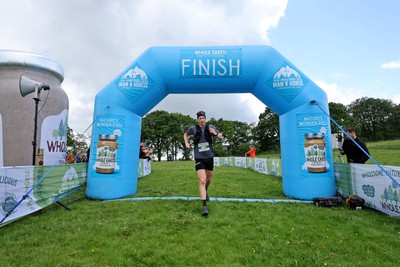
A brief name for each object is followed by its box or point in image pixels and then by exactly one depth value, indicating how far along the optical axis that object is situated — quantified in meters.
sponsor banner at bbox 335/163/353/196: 5.37
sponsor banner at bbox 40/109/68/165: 7.30
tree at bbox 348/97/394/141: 61.16
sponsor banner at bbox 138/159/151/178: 11.06
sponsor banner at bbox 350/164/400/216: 4.04
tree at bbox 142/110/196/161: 50.28
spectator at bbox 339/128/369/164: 5.98
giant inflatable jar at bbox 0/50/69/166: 6.92
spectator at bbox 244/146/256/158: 17.25
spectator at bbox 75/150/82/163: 15.10
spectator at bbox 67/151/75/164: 14.82
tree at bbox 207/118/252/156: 59.45
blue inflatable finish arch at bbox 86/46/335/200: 5.78
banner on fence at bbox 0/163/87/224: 3.65
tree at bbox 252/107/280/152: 49.14
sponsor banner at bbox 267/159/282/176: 11.08
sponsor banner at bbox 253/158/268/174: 13.16
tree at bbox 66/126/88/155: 45.66
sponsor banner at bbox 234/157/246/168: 19.51
